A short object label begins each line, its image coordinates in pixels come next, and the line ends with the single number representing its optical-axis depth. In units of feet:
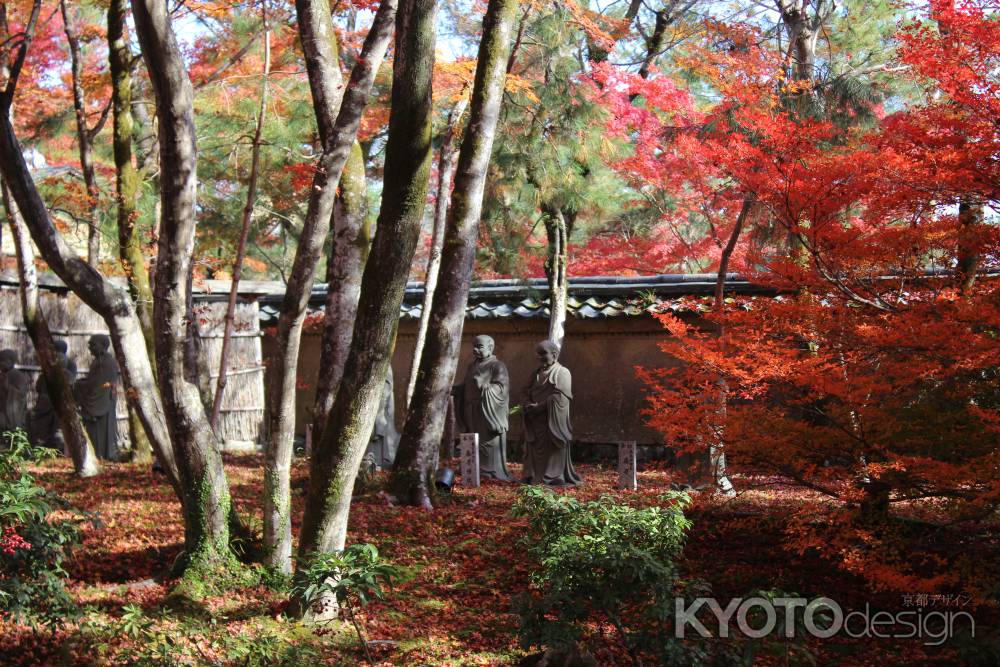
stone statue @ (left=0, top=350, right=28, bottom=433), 45.16
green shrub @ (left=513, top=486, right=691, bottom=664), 16.62
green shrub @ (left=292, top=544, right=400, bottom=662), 17.33
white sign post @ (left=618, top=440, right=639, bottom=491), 37.14
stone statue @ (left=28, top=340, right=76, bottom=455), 46.78
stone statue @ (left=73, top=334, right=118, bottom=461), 45.32
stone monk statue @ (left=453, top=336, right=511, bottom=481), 41.45
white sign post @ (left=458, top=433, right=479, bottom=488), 37.99
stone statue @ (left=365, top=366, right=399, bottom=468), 43.55
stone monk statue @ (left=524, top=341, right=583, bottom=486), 39.19
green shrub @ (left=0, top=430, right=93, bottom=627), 16.75
